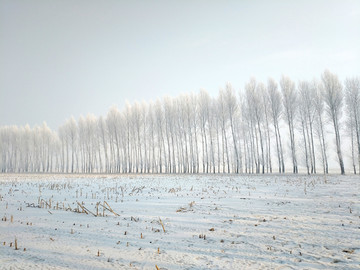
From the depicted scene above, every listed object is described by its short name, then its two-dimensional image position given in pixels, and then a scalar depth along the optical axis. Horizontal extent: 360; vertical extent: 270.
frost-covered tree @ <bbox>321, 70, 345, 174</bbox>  24.16
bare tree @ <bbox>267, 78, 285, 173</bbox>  27.39
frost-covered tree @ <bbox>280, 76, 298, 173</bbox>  26.94
